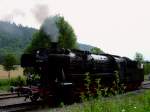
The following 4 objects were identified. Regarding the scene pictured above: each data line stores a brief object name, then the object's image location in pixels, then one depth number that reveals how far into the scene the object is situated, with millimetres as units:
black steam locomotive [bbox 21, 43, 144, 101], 18978
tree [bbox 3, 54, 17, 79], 61559
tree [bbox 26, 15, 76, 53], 52031
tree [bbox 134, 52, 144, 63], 91000
